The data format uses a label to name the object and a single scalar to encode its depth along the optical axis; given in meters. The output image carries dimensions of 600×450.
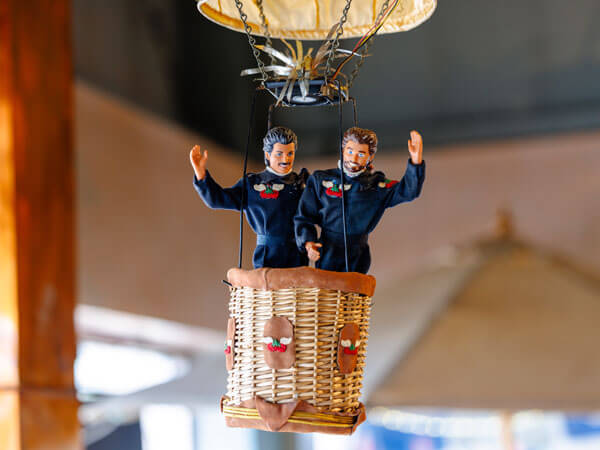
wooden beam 2.32
